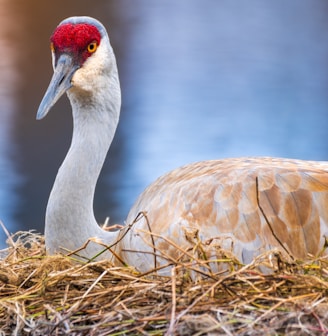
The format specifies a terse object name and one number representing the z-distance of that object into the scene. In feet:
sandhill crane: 18.75
